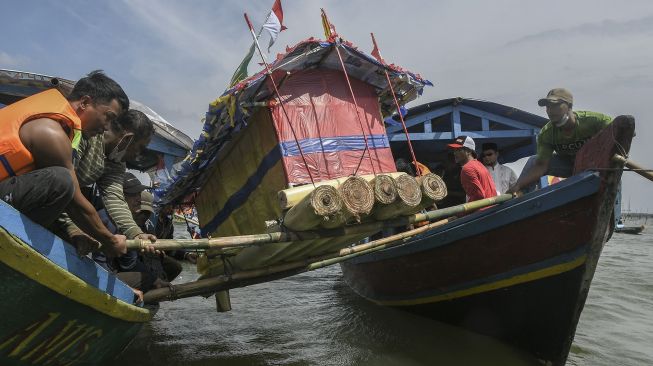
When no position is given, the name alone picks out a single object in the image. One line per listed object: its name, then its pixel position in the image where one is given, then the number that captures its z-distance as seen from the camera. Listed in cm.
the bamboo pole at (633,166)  313
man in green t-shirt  374
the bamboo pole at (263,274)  321
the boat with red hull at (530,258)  342
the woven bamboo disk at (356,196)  279
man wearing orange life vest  201
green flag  474
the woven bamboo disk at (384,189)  292
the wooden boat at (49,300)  195
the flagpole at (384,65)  479
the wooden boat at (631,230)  3103
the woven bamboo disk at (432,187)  311
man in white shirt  564
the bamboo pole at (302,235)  255
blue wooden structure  691
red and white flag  453
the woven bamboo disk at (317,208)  267
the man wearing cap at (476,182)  433
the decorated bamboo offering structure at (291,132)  451
